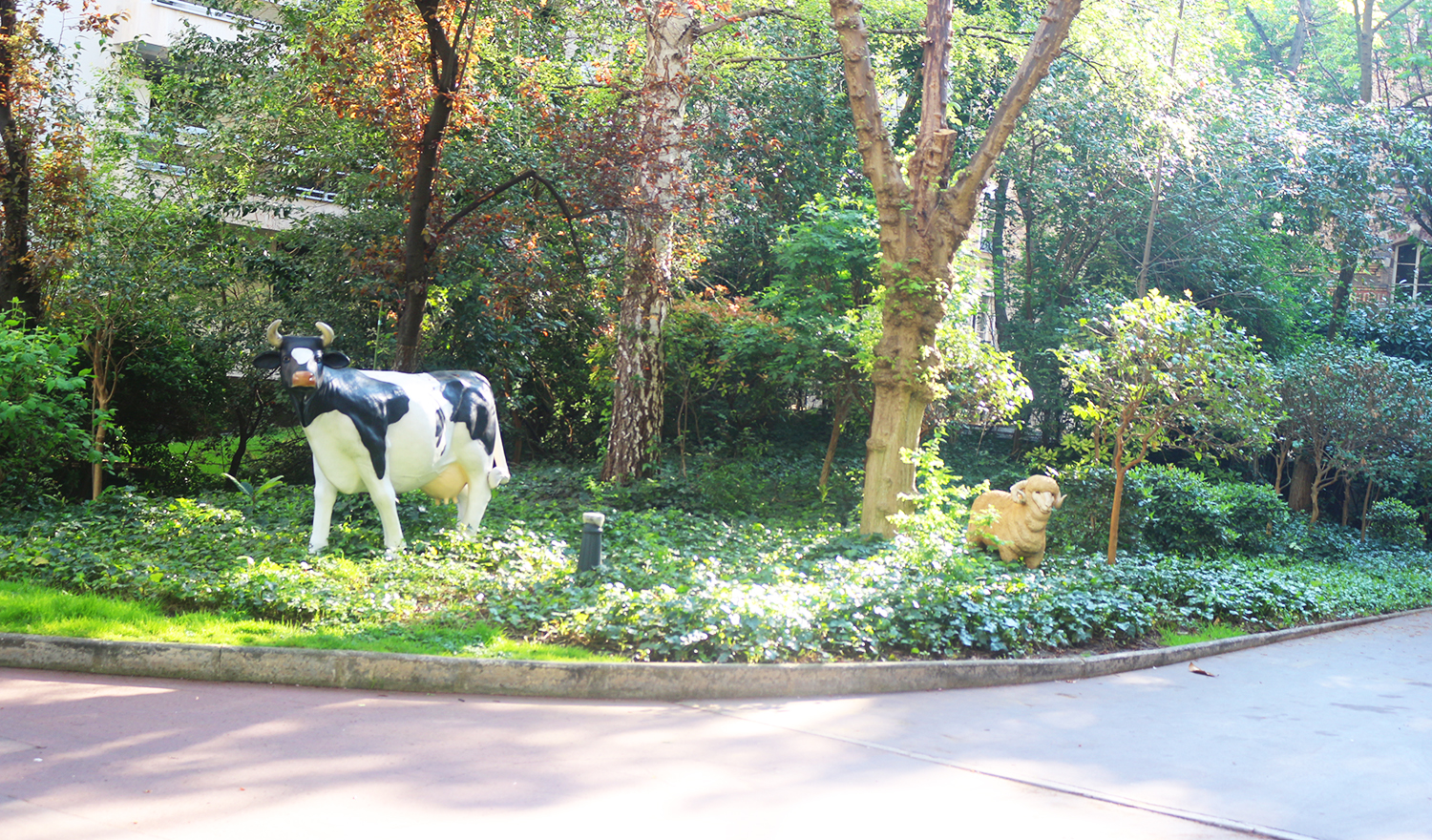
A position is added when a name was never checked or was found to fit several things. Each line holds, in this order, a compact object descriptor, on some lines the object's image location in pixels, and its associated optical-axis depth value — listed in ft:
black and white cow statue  30.86
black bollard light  29.58
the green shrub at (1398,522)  63.98
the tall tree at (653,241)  47.91
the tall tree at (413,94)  41.42
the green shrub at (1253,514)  53.06
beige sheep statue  39.42
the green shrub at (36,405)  36.83
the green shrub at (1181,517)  49.39
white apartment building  81.76
